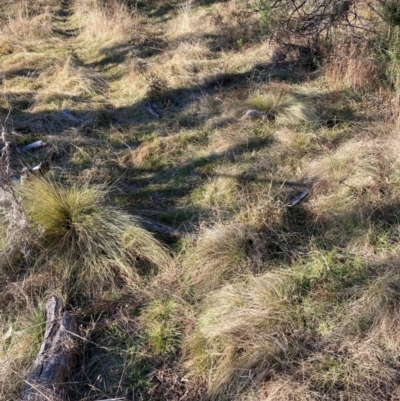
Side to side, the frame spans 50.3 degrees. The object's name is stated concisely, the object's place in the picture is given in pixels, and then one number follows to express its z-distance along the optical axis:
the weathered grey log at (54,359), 2.36
